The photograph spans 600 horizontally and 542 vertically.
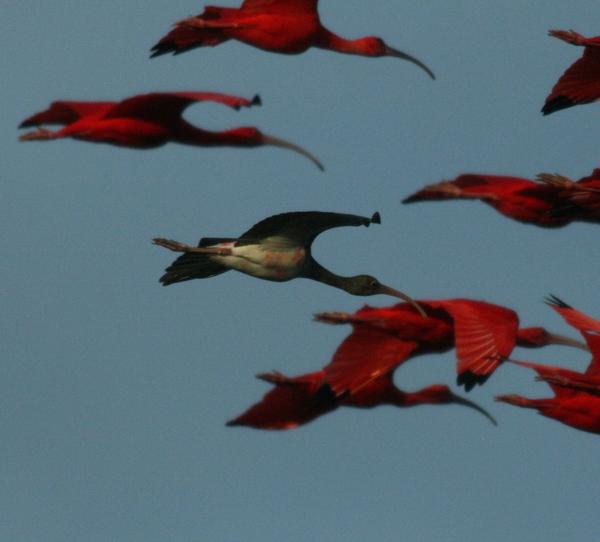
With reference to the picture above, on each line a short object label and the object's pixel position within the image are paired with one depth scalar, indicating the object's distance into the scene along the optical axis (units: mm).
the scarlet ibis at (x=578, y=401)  23953
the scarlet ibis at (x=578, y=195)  24453
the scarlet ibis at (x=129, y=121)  21219
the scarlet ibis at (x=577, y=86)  24500
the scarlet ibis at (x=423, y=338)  22938
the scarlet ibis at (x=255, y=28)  23359
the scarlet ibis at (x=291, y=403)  23391
